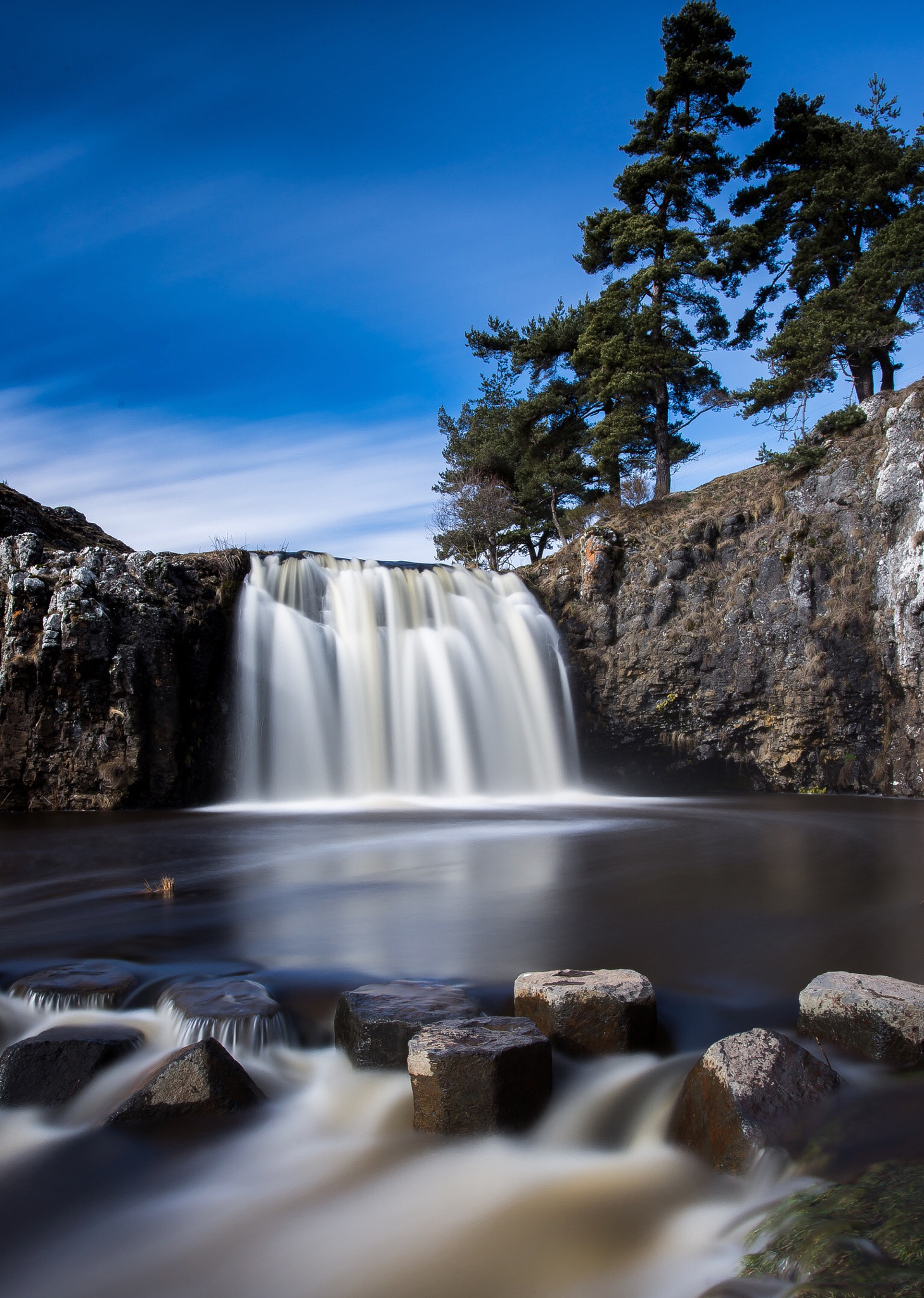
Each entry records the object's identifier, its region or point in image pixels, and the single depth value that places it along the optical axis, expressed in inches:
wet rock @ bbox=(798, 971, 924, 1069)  130.0
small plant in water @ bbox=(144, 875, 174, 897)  275.9
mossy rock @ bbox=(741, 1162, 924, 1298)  74.3
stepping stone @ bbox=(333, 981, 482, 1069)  140.7
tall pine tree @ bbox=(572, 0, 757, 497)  842.2
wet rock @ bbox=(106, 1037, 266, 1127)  126.9
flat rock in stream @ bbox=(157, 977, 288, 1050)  150.9
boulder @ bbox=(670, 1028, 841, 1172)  109.4
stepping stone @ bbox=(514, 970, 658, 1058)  143.6
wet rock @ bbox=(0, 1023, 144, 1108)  134.0
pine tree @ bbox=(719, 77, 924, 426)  681.0
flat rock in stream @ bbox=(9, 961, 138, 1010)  167.0
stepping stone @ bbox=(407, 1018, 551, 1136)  122.3
